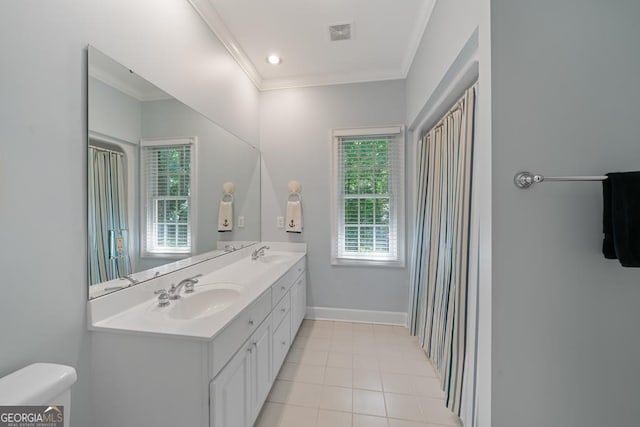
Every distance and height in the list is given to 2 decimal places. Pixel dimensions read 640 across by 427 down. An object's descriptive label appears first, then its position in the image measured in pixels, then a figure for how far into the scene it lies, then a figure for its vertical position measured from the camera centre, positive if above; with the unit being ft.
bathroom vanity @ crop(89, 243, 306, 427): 3.32 -2.16
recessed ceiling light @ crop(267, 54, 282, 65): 8.24 +5.07
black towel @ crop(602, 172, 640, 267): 3.03 -0.05
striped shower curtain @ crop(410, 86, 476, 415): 4.88 -0.84
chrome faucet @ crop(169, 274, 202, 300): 4.67 -1.53
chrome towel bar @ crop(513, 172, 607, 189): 3.06 +0.42
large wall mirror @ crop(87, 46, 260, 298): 3.78 +0.57
